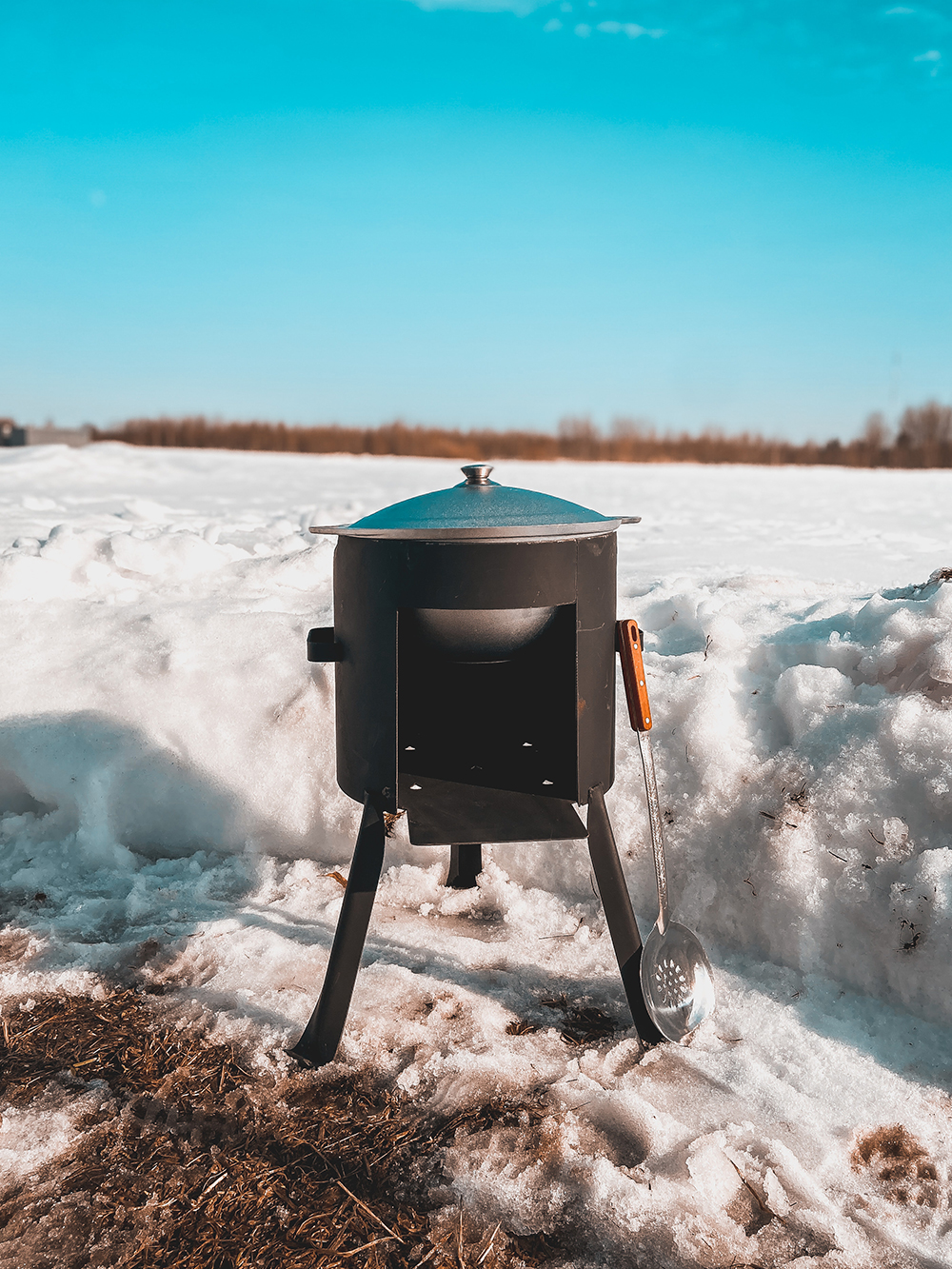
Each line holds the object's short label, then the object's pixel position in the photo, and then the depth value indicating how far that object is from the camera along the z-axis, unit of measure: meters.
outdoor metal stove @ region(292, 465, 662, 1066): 1.72
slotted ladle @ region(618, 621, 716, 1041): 1.87
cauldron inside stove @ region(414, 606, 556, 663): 1.87
